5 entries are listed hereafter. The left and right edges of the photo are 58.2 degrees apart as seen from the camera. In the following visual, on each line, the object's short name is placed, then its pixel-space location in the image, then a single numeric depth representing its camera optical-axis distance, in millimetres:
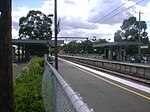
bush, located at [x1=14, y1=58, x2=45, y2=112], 2790
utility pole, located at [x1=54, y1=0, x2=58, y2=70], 11075
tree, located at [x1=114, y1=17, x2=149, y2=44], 51392
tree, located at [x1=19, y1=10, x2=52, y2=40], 48128
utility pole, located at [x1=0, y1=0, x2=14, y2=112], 2005
